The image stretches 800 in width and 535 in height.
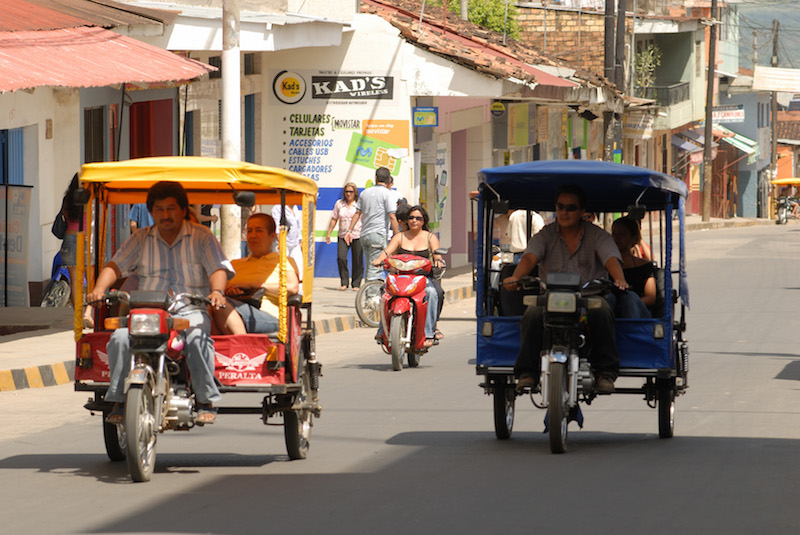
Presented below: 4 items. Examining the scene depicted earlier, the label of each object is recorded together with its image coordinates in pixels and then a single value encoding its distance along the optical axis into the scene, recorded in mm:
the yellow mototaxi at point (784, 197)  64375
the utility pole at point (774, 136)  76375
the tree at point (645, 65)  56462
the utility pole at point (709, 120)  58344
